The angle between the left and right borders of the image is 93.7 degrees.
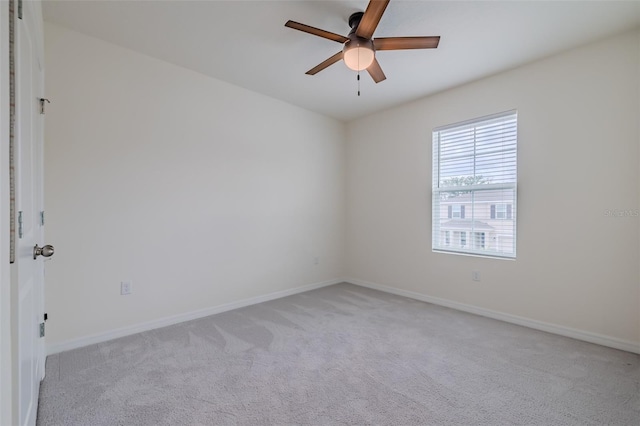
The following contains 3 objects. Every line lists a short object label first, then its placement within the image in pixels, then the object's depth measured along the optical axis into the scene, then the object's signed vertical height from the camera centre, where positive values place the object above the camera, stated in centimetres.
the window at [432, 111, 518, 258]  314 +29
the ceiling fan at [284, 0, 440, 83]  197 +119
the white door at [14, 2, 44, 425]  108 +0
